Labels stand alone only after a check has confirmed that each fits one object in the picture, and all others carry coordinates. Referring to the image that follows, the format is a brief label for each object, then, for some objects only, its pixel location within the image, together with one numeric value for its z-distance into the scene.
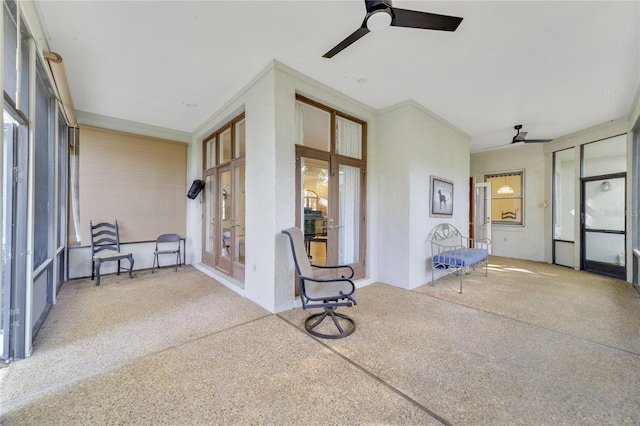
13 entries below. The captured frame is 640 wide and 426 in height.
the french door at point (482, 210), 6.65
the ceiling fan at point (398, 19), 1.87
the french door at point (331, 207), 3.58
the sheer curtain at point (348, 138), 4.02
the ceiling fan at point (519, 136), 5.13
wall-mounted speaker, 5.34
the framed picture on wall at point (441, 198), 4.52
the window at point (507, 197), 6.76
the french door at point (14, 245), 2.07
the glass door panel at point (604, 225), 4.91
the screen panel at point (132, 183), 4.60
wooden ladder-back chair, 4.44
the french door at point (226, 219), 4.13
